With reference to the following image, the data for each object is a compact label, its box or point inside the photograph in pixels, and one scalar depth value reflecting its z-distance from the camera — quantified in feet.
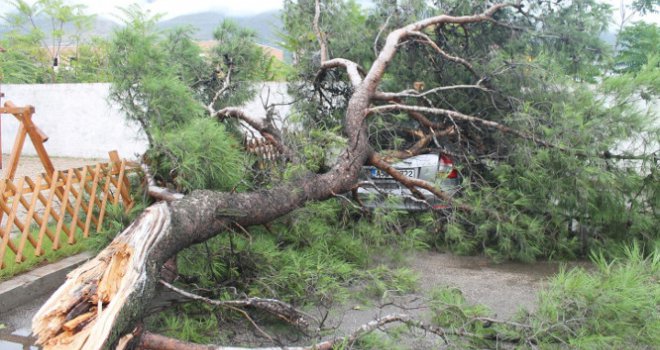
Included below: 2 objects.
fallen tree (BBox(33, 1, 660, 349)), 8.22
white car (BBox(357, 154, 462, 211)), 17.01
